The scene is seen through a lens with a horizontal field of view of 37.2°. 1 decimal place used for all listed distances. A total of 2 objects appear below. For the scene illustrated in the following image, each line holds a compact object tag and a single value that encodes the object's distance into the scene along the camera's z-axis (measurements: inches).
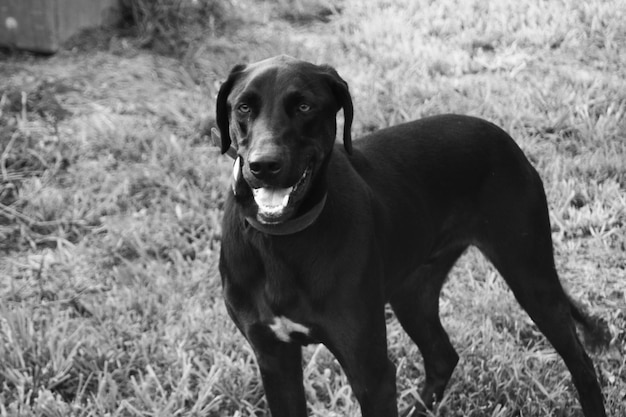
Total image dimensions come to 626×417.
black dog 118.9
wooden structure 271.9
